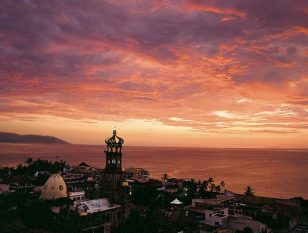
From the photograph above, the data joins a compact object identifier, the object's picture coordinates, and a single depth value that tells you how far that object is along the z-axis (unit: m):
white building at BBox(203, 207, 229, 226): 39.69
